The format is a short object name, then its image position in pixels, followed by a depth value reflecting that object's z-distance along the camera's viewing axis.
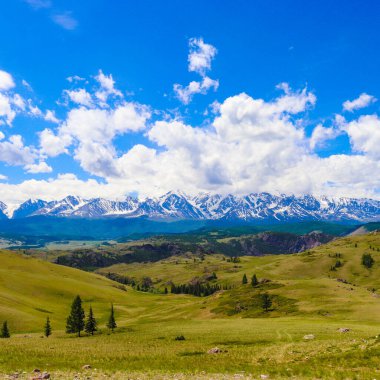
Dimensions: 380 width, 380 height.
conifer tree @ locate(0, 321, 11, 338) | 75.64
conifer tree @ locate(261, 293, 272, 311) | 111.19
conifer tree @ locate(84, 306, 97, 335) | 81.20
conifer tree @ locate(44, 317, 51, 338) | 77.31
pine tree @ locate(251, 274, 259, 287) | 151.76
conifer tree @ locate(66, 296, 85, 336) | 82.50
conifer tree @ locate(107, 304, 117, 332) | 87.12
